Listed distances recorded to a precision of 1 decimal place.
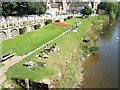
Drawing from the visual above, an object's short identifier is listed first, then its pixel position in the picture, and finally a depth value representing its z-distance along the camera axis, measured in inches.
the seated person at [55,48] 708.9
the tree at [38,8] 1823.3
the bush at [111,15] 2450.5
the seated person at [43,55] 631.2
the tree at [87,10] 2233.0
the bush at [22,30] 1084.4
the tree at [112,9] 2452.0
